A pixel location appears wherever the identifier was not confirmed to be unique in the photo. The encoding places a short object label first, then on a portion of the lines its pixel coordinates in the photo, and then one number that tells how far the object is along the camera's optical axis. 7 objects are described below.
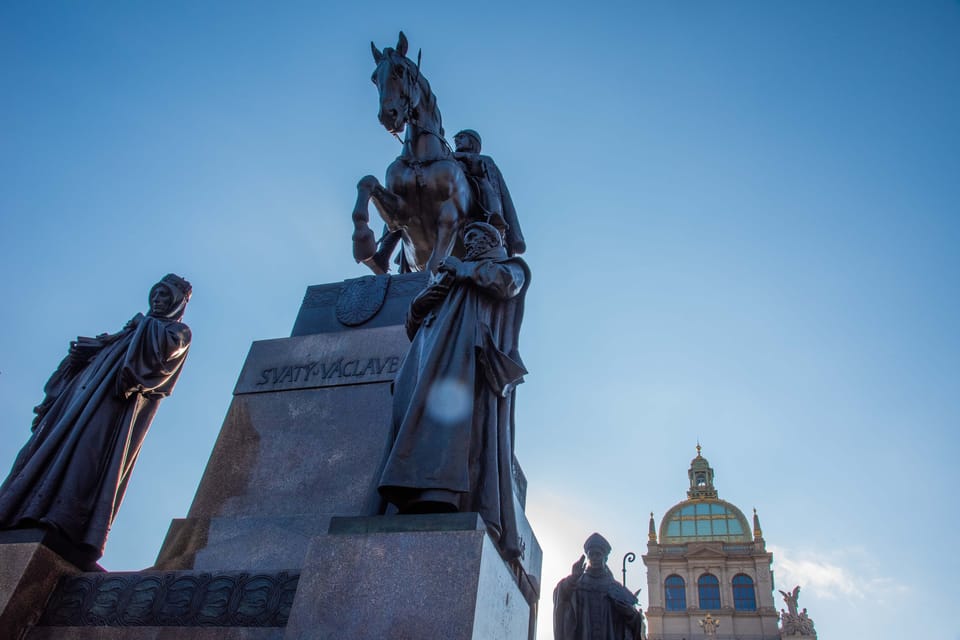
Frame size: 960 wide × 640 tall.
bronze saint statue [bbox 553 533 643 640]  9.47
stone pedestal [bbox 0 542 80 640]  4.33
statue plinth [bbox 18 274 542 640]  3.40
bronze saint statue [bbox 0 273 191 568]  4.94
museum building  64.06
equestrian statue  8.07
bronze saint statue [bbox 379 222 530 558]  3.88
